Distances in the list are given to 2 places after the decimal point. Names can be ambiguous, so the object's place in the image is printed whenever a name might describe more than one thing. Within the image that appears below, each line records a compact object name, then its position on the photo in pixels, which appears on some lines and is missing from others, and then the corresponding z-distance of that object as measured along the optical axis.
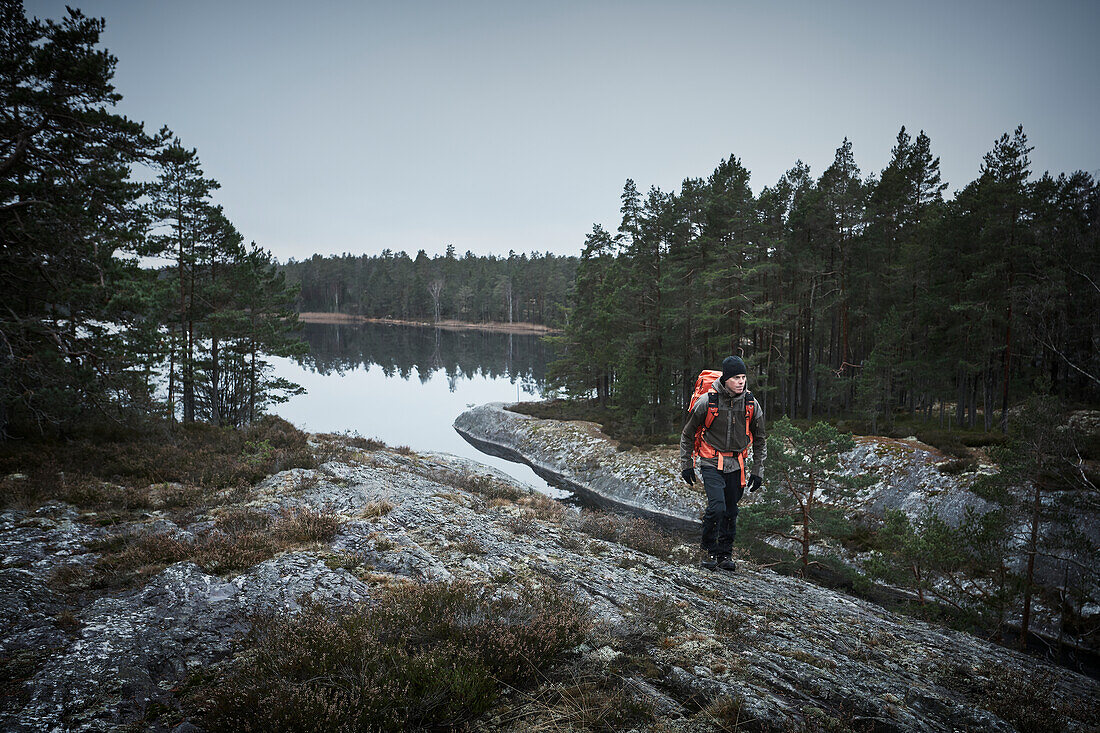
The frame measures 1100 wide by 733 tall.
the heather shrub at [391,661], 2.94
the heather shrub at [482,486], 11.83
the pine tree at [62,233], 9.15
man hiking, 7.43
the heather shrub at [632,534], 8.76
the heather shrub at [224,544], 5.41
